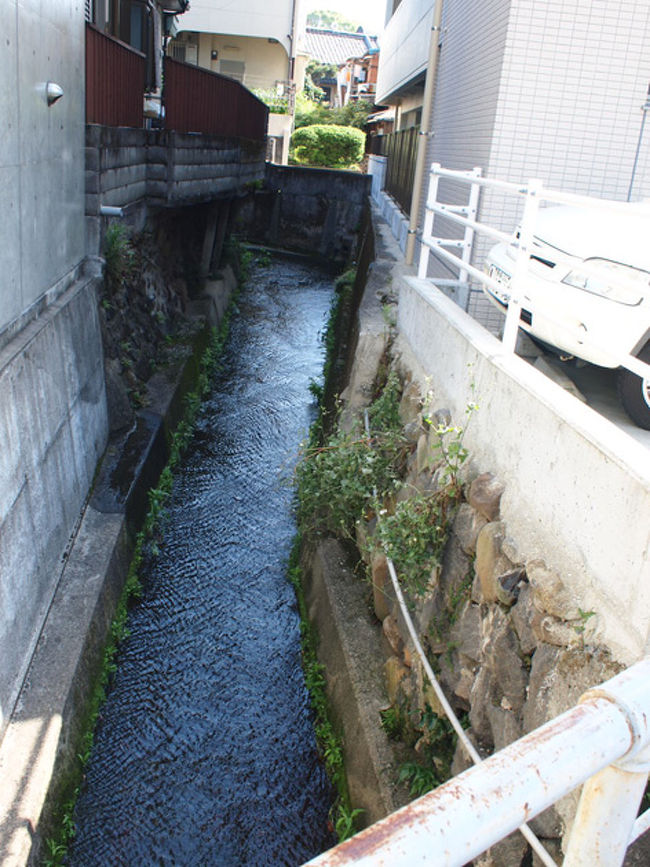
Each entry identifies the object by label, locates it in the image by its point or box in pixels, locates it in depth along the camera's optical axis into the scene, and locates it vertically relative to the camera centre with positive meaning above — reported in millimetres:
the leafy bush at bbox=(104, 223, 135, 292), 8664 -1047
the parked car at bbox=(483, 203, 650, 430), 4430 -534
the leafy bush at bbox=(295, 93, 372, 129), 34469 +2863
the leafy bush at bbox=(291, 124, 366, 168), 30641 +1317
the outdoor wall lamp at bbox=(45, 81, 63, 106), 5766 +441
